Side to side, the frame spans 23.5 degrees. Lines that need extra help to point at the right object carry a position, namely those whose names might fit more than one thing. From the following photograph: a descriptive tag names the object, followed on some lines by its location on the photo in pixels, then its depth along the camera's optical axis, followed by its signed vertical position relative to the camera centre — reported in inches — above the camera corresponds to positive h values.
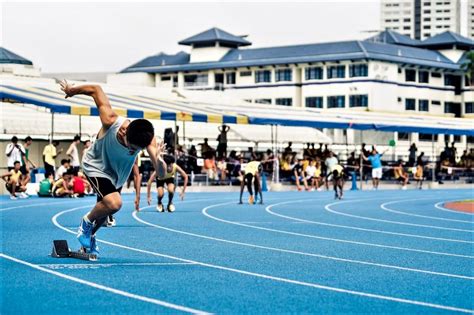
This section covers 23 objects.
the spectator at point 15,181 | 1150.3 -47.5
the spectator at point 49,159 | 1238.3 -26.3
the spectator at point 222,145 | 1606.8 -14.9
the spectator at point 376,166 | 1700.3 -47.4
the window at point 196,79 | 4074.8 +198.3
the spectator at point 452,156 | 2076.8 -40.8
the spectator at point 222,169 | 1555.1 -47.4
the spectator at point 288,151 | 1695.7 -24.7
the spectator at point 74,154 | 1213.7 -20.6
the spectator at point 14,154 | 1184.2 -20.0
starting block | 458.6 -48.3
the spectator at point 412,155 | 1967.3 -36.9
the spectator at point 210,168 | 1529.3 -45.1
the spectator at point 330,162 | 1642.5 -39.9
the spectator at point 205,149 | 1565.0 -20.8
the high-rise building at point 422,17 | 6107.3 +656.1
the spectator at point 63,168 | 1200.0 -35.5
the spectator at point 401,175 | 1800.1 -65.0
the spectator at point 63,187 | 1167.6 -53.8
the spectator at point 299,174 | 1596.9 -56.5
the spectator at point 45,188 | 1178.0 -55.0
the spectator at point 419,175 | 1829.5 -65.5
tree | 4050.2 +241.9
